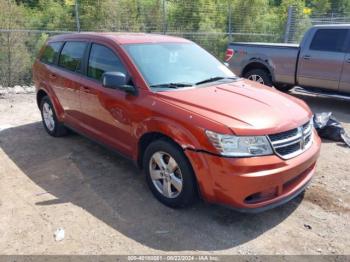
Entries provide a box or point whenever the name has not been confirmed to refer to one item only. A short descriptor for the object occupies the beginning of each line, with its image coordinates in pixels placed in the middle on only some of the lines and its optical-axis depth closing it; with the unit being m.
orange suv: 3.19
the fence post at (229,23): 13.46
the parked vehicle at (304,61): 7.59
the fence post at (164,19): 12.14
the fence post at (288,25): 13.16
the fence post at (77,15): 10.39
